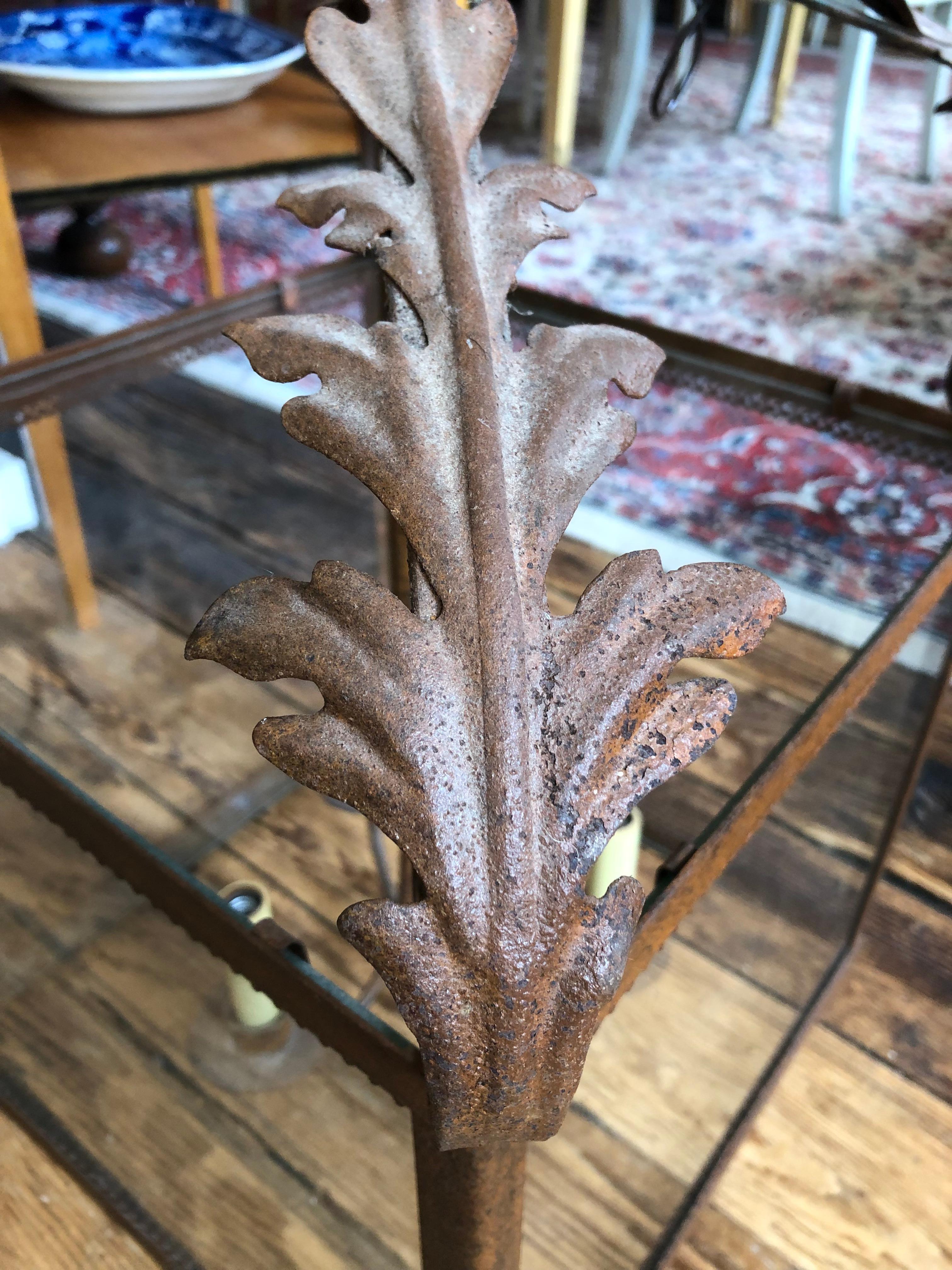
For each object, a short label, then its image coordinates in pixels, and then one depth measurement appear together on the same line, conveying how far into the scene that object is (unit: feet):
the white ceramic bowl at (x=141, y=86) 2.48
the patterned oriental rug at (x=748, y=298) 3.91
